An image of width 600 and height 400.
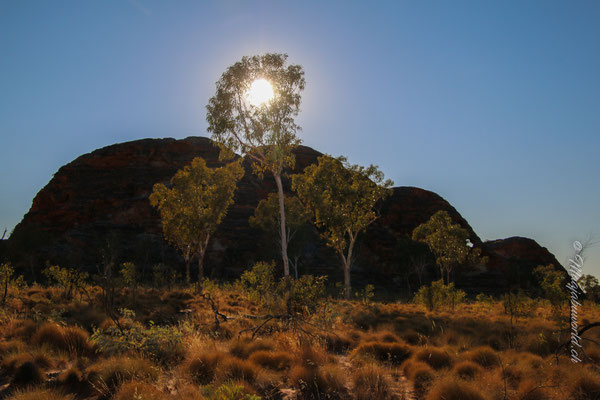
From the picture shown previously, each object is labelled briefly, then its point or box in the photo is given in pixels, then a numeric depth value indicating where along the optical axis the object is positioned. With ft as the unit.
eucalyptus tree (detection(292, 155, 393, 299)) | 78.59
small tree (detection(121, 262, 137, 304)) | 62.67
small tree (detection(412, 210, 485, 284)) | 94.12
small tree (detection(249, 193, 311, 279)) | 142.41
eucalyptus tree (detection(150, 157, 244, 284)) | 71.32
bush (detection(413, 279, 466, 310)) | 65.31
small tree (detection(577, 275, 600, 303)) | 77.25
